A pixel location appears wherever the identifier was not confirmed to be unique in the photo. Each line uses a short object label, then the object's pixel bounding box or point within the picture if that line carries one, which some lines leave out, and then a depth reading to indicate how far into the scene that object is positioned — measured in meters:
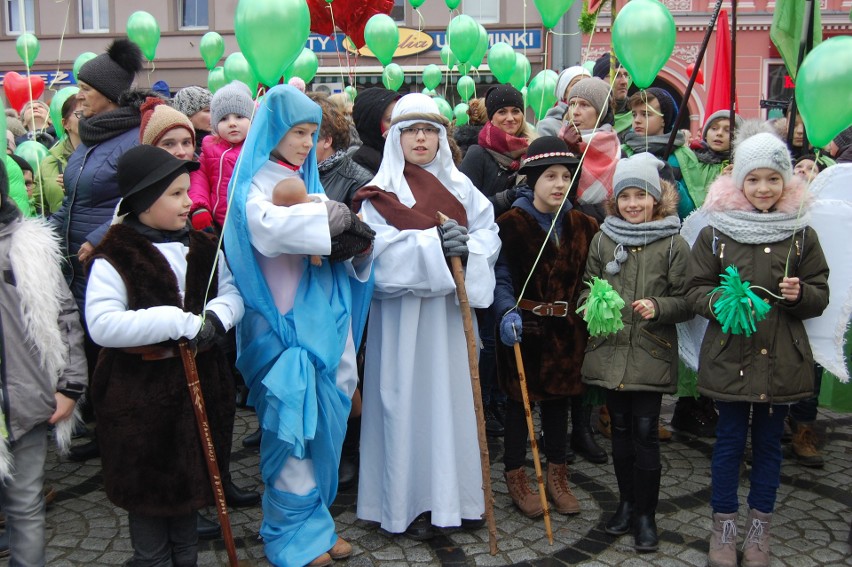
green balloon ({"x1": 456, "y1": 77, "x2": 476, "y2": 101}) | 10.61
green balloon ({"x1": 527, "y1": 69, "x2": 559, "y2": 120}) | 7.34
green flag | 4.42
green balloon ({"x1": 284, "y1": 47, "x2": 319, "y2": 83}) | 7.65
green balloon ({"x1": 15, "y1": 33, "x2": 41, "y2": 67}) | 7.00
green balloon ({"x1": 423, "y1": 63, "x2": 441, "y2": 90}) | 12.21
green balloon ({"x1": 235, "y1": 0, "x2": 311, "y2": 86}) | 3.27
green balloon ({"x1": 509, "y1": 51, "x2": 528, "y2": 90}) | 8.98
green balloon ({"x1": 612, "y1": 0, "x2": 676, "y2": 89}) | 3.83
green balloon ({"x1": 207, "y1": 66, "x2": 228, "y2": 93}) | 8.26
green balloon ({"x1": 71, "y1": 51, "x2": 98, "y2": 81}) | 6.72
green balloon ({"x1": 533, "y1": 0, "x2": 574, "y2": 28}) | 4.46
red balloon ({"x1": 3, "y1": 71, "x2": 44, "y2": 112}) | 8.13
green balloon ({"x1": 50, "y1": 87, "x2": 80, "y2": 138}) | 5.87
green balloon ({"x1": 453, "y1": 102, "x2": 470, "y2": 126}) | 10.32
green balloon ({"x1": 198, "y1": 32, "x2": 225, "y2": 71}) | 9.47
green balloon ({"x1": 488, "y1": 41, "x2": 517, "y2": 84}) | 7.86
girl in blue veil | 3.11
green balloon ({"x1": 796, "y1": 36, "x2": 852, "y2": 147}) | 3.10
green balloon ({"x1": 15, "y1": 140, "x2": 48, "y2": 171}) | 4.91
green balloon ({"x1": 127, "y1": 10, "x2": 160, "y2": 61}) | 8.25
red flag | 6.09
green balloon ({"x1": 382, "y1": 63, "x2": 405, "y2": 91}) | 9.21
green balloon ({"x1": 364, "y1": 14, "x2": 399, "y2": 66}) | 7.82
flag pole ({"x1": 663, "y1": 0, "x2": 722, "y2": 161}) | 4.30
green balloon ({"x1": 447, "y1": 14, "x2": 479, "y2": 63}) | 7.95
